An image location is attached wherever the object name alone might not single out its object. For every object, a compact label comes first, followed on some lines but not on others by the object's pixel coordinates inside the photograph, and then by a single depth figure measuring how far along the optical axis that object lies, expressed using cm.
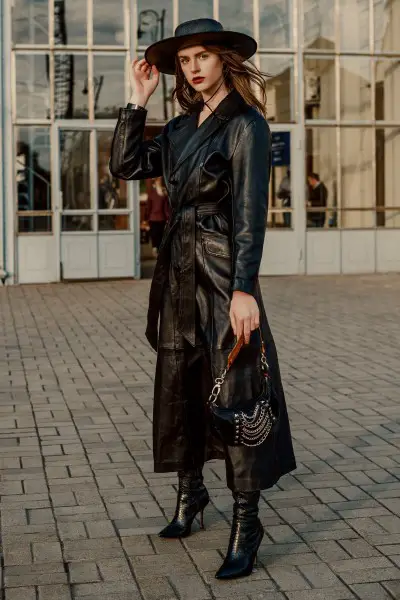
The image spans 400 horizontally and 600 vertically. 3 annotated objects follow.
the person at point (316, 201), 2033
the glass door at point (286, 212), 2014
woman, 404
